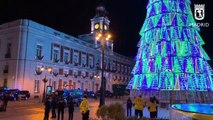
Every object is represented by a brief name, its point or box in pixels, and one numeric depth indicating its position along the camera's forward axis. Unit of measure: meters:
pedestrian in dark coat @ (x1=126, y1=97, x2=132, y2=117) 18.17
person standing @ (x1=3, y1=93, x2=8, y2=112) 19.21
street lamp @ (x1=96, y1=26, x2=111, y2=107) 15.14
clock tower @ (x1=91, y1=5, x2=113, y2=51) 71.75
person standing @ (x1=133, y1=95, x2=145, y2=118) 15.20
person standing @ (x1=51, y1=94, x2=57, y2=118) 15.82
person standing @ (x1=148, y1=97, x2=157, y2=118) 14.76
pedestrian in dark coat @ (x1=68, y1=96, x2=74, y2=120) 14.52
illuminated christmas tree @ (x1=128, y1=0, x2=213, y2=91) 24.36
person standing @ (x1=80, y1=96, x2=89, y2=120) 12.55
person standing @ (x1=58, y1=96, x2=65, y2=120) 15.11
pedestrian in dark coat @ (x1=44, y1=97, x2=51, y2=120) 14.52
